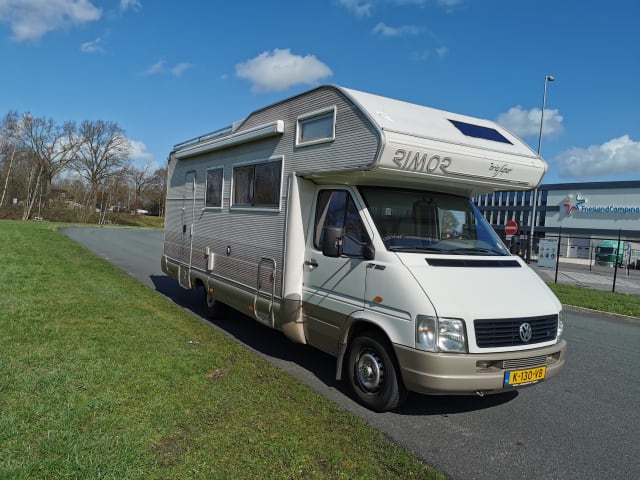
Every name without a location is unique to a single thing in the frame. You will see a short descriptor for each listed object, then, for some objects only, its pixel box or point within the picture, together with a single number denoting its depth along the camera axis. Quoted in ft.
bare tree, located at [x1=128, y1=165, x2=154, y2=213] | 244.57
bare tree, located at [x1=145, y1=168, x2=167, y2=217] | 250.37
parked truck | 96.92
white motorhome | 13.83
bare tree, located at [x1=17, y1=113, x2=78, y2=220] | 171.94
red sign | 69.00
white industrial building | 134.82
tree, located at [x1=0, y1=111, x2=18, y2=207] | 175.63
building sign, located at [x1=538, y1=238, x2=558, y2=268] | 58.13
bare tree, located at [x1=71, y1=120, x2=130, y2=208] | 192.44
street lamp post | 91.21
